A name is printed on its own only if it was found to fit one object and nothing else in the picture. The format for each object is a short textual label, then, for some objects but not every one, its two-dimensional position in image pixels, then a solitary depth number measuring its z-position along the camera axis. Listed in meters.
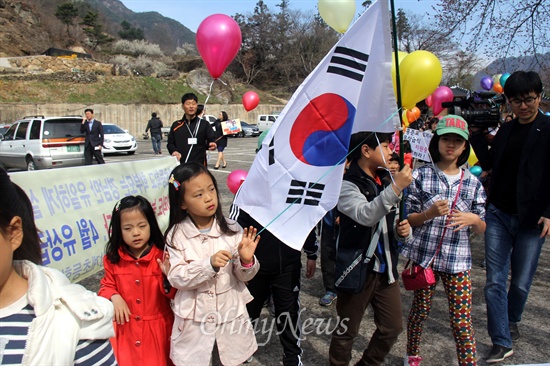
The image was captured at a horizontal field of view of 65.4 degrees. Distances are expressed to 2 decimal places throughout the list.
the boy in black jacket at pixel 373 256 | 2.54
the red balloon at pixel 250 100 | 11.41
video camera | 3.79
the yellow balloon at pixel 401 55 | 4.70
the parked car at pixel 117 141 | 17.50
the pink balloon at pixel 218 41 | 4.80
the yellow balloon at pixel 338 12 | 5.14
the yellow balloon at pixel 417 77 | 3.73
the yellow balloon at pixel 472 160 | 4.89
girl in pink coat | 2.17
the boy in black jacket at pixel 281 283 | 2.77
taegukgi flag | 2.18
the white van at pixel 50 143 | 12.08
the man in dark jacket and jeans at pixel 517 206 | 2.97
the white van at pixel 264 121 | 30.30
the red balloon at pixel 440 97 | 7.52
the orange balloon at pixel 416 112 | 7.12
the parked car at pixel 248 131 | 29.55
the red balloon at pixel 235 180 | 4.15
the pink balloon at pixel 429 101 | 9.17
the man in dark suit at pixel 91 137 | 11.95
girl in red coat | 2.34
